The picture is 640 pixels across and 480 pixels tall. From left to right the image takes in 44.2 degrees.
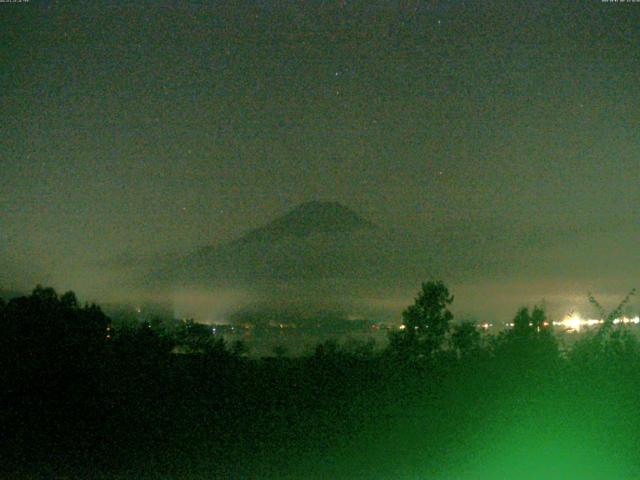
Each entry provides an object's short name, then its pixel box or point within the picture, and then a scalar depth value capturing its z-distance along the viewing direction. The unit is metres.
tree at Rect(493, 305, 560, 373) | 13.01
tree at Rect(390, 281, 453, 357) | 20.53
